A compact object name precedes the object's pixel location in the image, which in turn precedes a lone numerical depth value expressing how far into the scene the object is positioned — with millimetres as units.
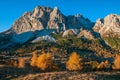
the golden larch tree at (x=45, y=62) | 136912
